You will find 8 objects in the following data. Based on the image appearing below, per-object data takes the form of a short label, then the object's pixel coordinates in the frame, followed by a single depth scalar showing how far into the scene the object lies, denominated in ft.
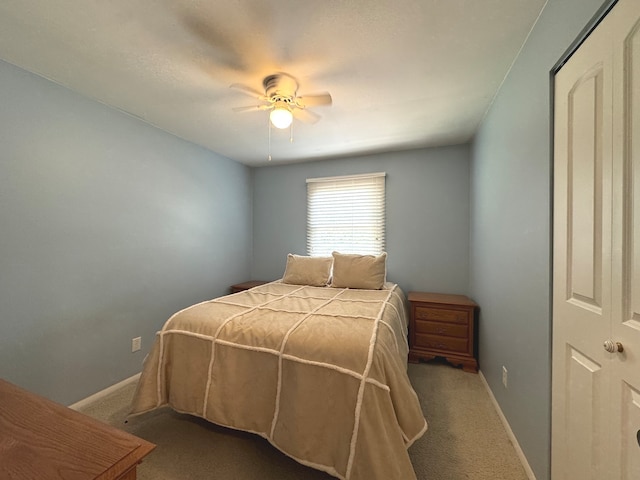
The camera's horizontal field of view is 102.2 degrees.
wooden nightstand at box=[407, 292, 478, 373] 8.36
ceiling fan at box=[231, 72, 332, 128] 5.72
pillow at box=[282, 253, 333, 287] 9.93
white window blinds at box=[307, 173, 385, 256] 11.00
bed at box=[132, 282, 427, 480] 3.98
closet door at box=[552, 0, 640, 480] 2.51
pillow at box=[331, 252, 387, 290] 9.18
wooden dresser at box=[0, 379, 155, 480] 1.93
